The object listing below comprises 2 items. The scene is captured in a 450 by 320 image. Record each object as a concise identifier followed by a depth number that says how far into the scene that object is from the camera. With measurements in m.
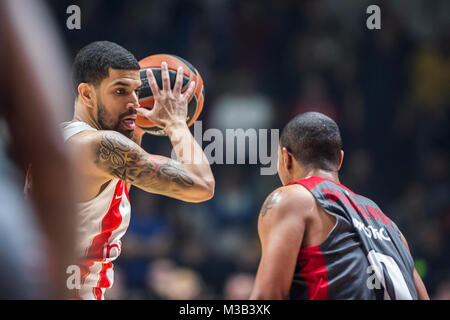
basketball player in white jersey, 5.97
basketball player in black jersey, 5.49
